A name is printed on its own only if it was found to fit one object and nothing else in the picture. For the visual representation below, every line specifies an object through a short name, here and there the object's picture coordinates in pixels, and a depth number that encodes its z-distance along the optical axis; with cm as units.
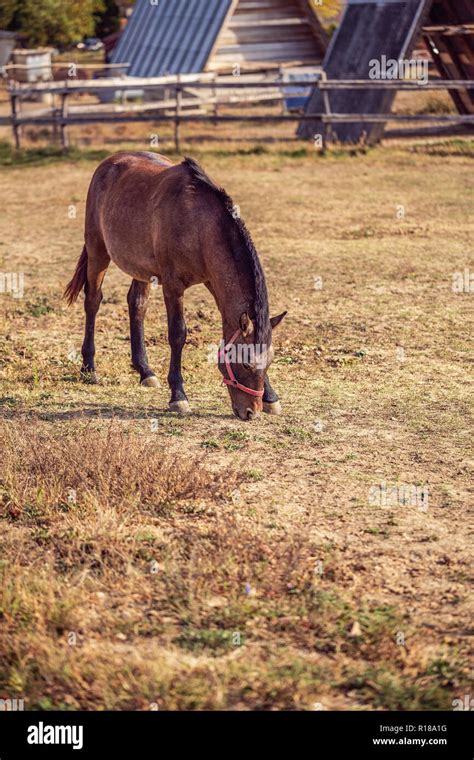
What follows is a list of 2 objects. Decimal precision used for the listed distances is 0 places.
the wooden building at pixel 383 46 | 2395
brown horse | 733
